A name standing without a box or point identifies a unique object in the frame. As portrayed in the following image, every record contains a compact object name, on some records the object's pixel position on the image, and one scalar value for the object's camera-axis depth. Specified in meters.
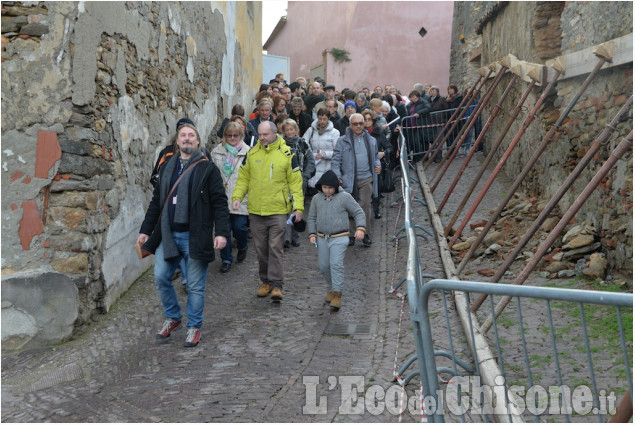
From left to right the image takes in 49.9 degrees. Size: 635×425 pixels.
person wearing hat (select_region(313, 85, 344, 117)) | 11.79
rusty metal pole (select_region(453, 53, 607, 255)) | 6.77
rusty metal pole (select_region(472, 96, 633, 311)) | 5.86
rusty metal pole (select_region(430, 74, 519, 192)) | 9.30
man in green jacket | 6.93
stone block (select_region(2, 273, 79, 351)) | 5.64
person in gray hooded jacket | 6.71
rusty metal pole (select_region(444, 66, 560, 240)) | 7.80
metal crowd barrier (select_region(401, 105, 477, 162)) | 14.95
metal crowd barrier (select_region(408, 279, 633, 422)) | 2.97
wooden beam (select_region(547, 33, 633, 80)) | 6.45
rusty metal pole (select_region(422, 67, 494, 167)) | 12.11
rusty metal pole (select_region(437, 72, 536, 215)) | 8.30
